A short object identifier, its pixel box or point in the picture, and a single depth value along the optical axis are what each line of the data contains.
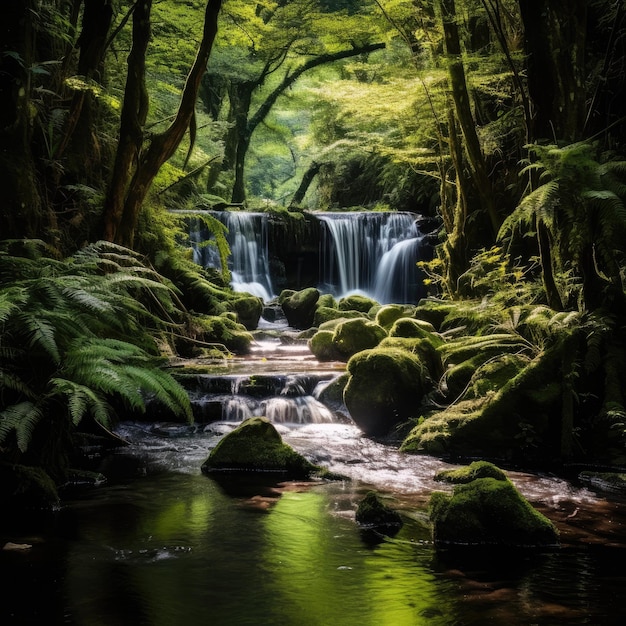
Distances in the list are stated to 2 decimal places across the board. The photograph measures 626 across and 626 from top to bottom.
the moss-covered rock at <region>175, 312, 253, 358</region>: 11.98
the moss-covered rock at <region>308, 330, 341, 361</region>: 12.23
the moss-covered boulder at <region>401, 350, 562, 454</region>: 7.03
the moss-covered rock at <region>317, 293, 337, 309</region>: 16.81
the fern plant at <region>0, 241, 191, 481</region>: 4.57
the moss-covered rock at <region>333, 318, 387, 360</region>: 11.50
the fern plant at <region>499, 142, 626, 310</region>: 6.01
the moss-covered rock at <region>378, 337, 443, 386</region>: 9.04
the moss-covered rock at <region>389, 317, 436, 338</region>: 9.67
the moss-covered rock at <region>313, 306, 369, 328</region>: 15.50
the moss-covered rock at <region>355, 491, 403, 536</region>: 4.89
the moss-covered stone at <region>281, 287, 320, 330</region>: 16.77
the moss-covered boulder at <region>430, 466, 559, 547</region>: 4.54
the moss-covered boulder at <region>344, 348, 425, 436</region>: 8.36
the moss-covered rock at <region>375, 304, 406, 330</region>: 12.23
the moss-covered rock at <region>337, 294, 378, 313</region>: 16.75
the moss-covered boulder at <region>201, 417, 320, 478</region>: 6.60
